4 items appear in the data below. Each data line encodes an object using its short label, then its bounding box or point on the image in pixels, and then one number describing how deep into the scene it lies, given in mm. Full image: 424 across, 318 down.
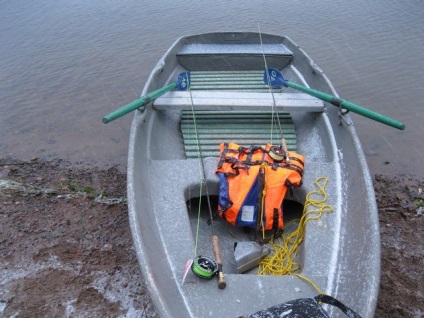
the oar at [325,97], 3768
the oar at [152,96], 3811
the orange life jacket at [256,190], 3287
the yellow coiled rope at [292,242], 3084
